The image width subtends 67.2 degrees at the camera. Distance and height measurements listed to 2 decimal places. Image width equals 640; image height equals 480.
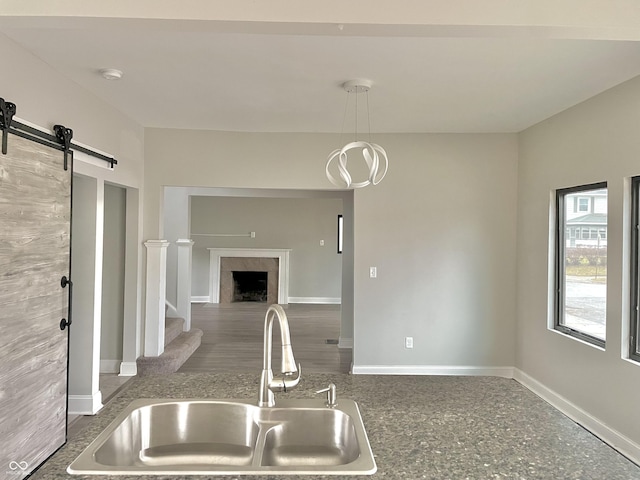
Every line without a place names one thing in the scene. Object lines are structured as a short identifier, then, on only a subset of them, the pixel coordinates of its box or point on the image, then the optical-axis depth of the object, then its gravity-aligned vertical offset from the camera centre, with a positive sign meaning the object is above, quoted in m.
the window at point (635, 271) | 3.17 -0.15
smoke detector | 3.15 +1.11
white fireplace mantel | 10.23 -0.40
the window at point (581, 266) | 3.60 -0.15
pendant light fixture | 2.90 +0.59
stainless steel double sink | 1.48 -0.61
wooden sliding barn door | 2.40 -0.35
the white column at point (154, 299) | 4.86 -0.59
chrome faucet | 1.31 -0.35
